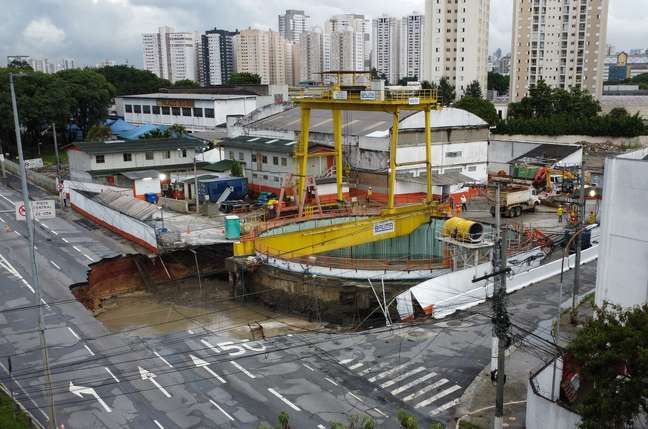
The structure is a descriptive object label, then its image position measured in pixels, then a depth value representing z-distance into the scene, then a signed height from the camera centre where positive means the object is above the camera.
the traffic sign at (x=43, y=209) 19.81 -3.32
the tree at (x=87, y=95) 78.06 +1.48
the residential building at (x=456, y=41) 116.19 +10.92
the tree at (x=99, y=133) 70.12 -3.11
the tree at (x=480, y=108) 80.07 -1.43
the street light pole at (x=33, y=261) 17.12 -4.50
